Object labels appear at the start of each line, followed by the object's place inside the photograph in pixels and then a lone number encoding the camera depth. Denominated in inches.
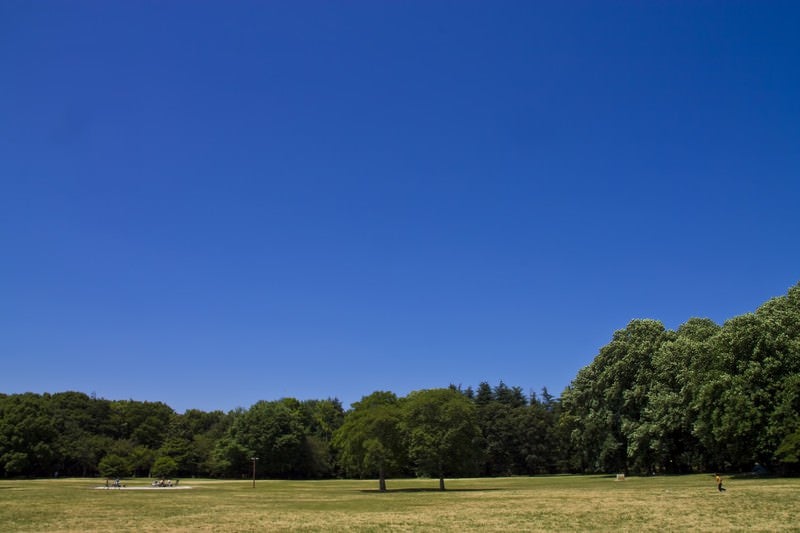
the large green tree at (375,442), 2600.9
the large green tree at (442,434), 2588.6
